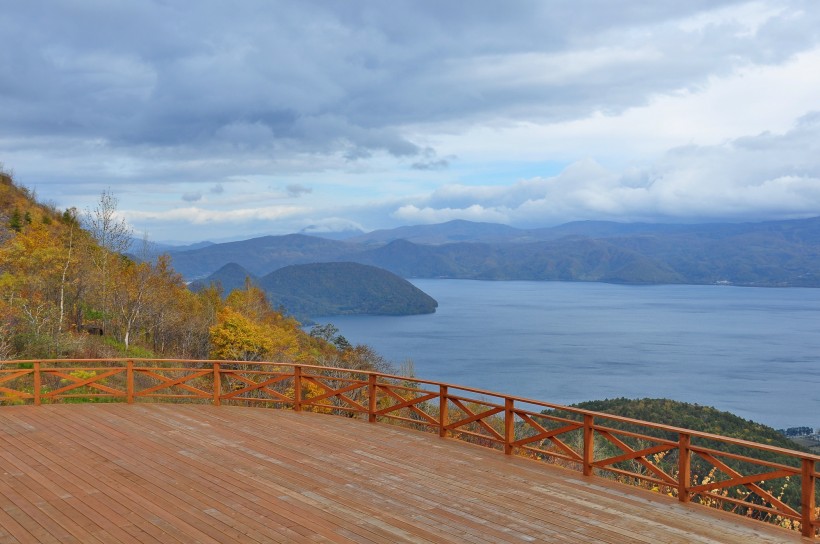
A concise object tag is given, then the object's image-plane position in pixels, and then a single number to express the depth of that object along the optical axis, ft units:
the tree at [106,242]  112.68
